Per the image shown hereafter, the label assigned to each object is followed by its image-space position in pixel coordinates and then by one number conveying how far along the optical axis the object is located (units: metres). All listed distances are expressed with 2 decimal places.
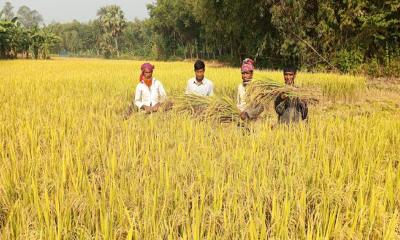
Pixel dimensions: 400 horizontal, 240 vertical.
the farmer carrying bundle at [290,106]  3.52
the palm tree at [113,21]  56.91
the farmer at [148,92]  4.63
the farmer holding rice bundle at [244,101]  3.53
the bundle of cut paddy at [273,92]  3.34
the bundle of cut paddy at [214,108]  3.59
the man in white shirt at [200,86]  4.43
